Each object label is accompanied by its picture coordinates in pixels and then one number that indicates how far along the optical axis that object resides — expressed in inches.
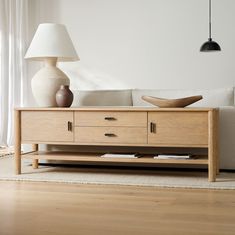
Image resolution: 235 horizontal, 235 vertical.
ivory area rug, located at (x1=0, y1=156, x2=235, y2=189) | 139.3
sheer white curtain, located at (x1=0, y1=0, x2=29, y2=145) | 241.6
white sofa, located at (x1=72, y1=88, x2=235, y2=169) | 157.4
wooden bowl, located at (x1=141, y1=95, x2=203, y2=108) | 147.8
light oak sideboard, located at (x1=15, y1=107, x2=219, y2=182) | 143.0
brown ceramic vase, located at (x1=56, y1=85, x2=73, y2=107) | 155.9
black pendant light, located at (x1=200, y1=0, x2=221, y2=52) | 223.8
